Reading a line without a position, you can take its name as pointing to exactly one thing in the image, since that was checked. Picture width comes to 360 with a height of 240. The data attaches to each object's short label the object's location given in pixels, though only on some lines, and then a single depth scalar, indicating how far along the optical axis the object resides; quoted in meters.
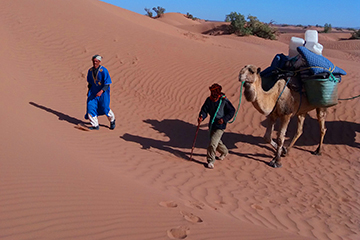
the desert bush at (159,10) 57.00
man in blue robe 7.33
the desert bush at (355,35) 33.49
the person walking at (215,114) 5.81
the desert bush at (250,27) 29.95
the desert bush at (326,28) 43.67
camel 5.73
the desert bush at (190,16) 60.14
